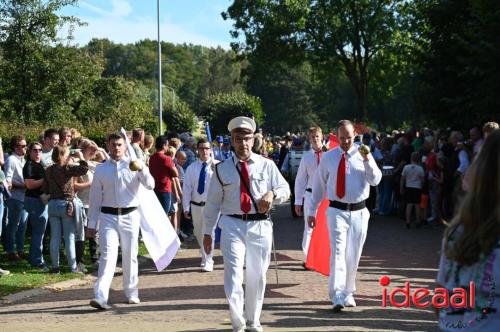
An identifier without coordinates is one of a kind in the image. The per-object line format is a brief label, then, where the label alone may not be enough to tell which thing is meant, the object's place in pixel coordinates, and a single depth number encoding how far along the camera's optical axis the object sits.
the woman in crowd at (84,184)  12.12
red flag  9.92
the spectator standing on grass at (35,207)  12.12
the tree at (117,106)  36.09
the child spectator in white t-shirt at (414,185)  17.73
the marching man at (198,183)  12.49
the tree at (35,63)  29.81
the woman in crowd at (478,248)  3.50
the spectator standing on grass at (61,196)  11.48
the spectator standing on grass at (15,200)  12.42
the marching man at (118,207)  9.34
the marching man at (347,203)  8.85
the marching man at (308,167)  12.48
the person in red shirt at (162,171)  14.23
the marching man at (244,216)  7.62
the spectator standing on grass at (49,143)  12.77
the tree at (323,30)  42.84
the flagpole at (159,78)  38.26
